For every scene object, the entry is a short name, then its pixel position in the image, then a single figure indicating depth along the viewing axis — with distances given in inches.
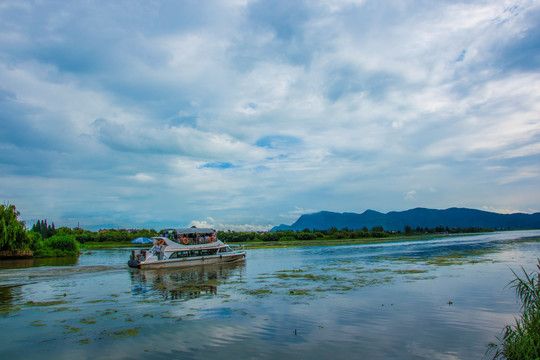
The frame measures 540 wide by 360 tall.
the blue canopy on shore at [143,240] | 1925.4
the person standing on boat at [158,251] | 1705.0
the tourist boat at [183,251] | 1669.5
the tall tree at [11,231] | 2014.0
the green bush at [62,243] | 2690.9
